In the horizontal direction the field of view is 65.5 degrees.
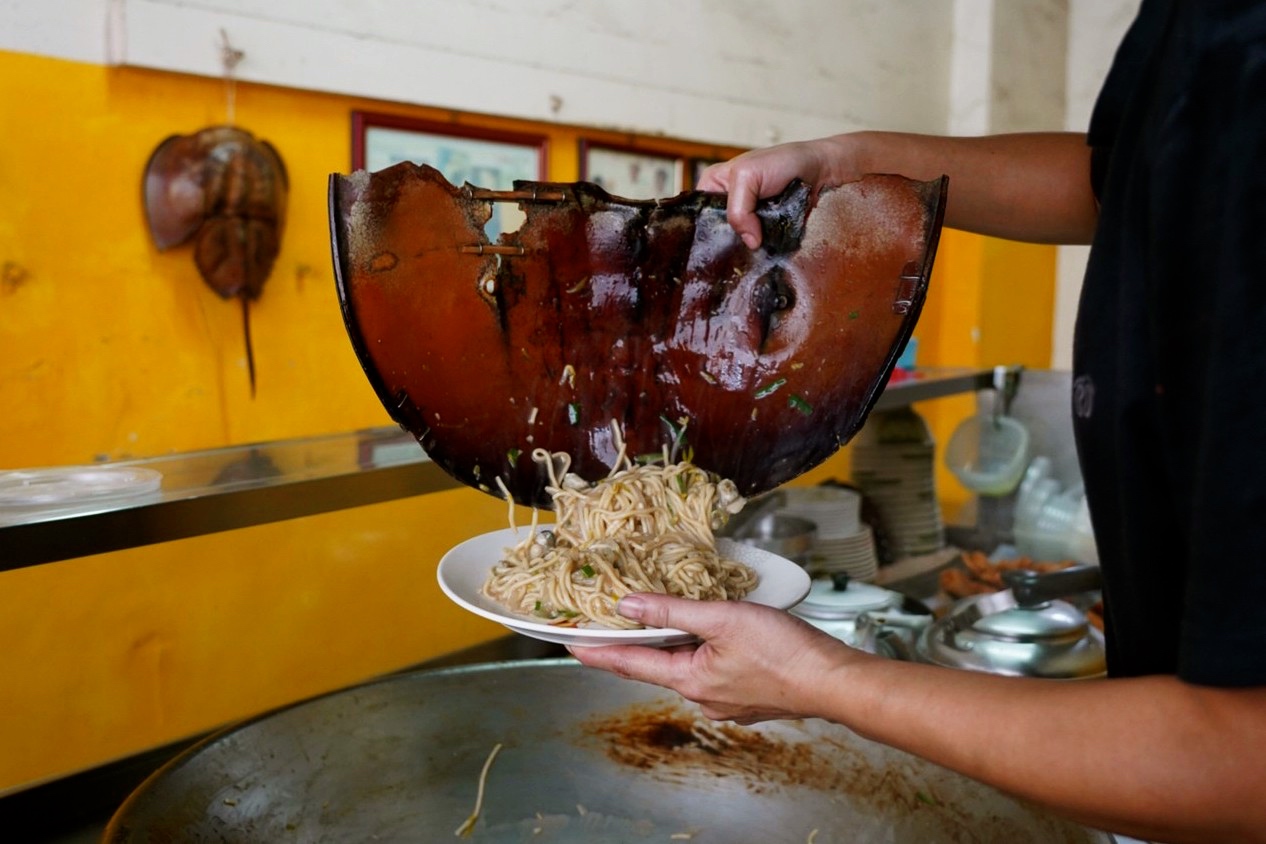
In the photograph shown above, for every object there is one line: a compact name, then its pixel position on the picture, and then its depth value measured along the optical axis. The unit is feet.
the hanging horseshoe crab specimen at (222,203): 9.32
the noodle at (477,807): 4.79
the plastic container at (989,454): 9.91
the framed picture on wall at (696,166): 14.23
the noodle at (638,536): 4.30
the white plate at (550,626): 3.59
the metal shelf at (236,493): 3.81
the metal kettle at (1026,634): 6.12
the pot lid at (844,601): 6.59
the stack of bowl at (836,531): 8.33
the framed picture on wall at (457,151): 10.84
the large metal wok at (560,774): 4.40
